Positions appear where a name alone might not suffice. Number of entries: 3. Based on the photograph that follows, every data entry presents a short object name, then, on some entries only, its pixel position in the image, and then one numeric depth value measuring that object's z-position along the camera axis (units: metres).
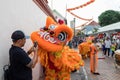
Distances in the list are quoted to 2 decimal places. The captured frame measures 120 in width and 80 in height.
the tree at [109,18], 30.22
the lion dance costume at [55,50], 2.21
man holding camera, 1.70
